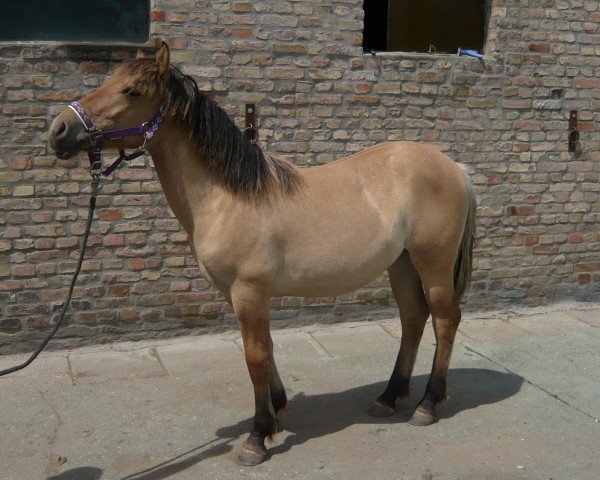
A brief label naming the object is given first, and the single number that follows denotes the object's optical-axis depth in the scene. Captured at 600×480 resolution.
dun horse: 3.50
